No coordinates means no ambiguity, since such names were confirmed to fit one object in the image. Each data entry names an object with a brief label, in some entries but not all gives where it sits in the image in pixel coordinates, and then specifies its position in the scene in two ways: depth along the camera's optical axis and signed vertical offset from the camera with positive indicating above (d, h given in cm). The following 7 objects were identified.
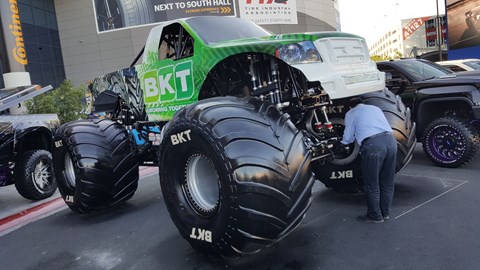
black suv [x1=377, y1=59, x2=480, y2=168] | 644 -96
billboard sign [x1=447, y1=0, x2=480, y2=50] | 3206 +239
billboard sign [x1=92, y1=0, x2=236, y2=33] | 4162 +778
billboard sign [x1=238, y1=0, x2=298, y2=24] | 4416 +696
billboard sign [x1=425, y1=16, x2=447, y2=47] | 5641 +373
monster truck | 306 -50
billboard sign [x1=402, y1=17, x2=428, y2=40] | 7788 +631
